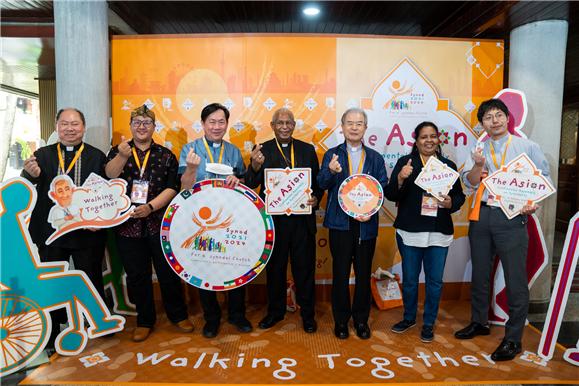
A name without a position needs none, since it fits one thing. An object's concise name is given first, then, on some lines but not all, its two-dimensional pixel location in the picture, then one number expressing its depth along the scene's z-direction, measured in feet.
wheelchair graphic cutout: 8.06
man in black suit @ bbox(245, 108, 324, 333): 9.59
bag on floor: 11.60
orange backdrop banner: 11.80
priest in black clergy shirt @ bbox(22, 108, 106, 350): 8.84
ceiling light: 13.20
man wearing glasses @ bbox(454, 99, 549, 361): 8.85
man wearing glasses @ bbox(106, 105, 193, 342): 9.12
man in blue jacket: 9.23
